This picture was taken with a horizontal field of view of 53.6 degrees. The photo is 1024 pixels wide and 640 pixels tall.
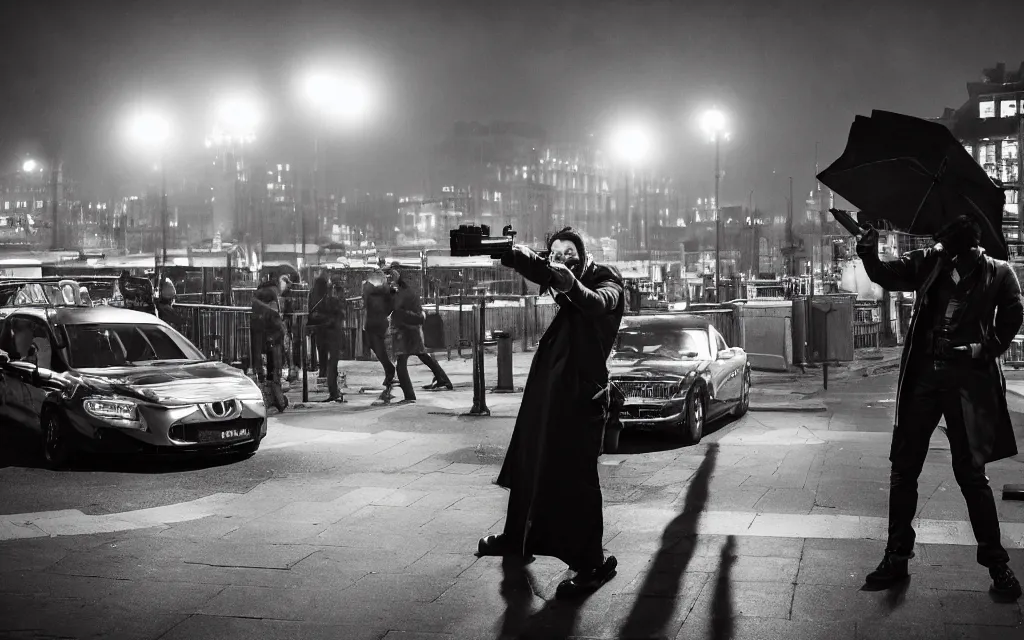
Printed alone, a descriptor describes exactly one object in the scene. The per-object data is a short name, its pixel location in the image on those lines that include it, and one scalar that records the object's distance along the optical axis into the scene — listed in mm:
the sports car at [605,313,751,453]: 10898
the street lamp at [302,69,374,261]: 28469
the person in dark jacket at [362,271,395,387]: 15031
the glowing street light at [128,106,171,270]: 30502
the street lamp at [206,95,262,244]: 34688
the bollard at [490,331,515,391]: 15492
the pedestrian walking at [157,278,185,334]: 15516
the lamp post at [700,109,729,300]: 28797
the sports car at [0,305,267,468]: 9305
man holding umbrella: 5293
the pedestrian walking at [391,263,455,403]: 15148
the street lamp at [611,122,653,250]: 37031
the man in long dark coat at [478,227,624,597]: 5434
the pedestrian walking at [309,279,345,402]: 14891
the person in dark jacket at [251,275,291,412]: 13719
